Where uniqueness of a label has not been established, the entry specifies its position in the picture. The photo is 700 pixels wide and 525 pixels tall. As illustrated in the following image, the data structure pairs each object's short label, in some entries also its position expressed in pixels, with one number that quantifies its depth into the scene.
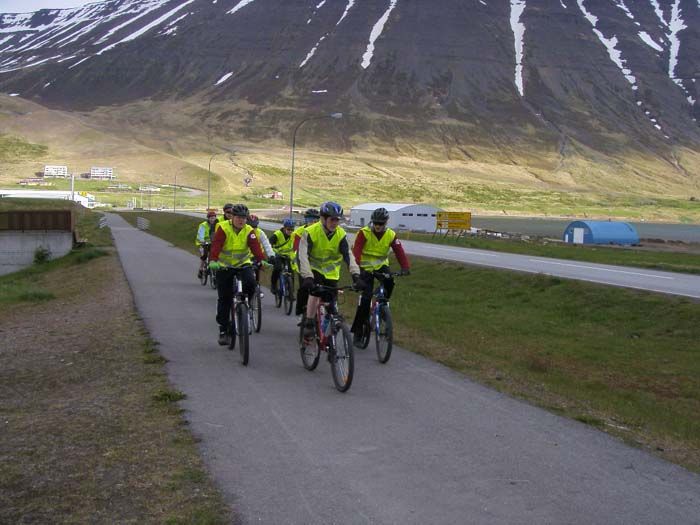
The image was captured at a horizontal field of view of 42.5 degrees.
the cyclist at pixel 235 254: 11.38
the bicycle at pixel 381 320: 11.27
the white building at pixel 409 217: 74.12
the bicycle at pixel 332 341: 9.15
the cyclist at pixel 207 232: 19.98
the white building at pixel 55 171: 141.75
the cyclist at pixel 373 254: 11.58
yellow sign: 55.47
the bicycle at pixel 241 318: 10.88
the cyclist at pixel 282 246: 16.98
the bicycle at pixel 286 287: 16.77
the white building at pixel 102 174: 143.62
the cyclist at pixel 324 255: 10.20
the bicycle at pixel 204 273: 21.30
